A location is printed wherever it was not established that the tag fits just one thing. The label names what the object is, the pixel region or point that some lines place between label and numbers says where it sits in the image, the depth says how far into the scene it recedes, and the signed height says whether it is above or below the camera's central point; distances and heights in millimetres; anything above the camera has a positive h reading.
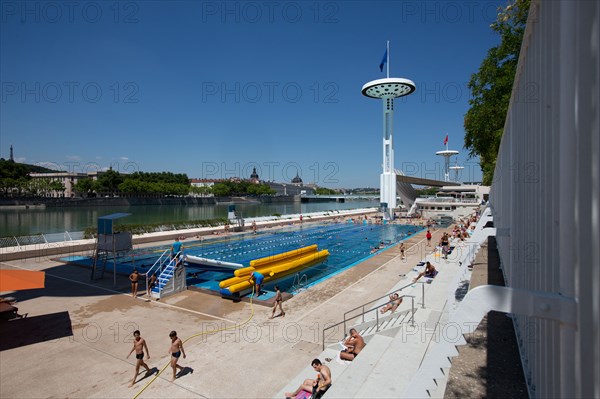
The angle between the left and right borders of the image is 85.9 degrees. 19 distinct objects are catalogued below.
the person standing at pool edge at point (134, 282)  13289 -3551
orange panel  8774 -2356
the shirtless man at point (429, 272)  15008 -3581
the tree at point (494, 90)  14375 +5169
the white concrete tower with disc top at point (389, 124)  53594 +12232
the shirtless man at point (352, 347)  7836 -3743
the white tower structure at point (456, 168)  136212 +11626
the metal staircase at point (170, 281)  13328 -3640
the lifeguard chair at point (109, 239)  15312 -2035
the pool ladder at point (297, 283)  15632 -4600
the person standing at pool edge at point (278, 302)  11297 -3782
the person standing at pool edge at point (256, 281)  13789 -3636
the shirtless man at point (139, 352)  7242 -3623
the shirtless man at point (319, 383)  6348 -3729
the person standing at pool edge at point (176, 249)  14138 -2352
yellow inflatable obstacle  13531 -3719
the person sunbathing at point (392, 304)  10820 -3688
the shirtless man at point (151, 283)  13433 -3620
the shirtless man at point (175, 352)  7362 -3598
